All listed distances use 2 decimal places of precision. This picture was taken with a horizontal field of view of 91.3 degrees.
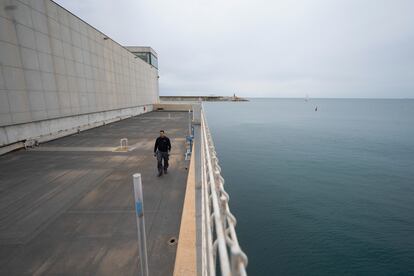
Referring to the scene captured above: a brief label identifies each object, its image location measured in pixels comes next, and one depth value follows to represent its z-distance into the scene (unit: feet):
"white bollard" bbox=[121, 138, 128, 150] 44.06
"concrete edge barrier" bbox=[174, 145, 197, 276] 12.74
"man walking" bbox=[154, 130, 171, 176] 27.99
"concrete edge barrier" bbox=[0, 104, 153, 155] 41.16
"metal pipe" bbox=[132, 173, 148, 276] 9.46
